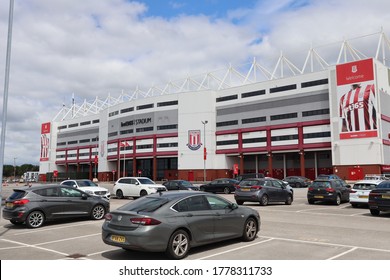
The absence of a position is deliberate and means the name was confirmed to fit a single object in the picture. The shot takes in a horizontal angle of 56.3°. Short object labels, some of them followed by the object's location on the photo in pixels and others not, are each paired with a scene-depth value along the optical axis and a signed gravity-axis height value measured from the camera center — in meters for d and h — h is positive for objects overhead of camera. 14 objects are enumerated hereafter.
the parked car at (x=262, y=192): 19.92 -0.99
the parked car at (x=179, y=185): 29.76 -0.84
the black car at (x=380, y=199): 14.57 -1.06
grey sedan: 7.10 -1.00
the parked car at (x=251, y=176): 44.57 -0.23
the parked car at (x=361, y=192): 18.42 -0.97
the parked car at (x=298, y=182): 46.88 -1.08
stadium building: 56.91 +8.99
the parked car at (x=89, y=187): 21.41 -0.65
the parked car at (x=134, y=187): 26.14 -0.84
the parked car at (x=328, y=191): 20.92 -1.07
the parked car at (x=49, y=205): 12.54 -1.04
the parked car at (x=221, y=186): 33.34 -1.06
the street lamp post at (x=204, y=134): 67.51 +7.63
